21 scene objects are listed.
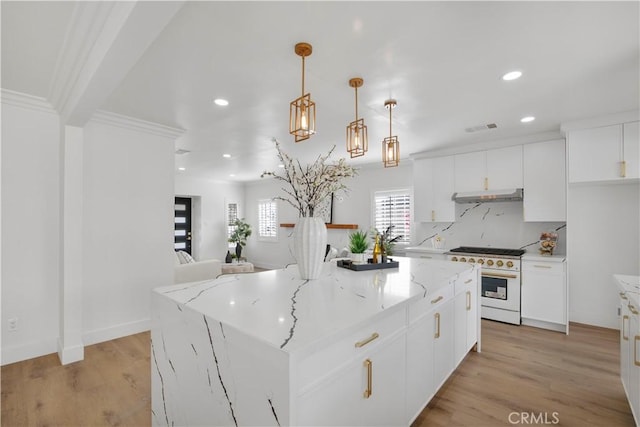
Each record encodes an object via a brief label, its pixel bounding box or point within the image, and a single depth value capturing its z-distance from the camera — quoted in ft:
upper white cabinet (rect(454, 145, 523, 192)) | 13.92
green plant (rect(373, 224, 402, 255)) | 9.05
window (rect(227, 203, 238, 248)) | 28.37
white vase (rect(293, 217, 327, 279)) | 6.64
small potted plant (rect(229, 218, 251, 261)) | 27.50
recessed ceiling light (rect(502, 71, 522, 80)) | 7.87
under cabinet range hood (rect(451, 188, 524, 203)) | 13.63
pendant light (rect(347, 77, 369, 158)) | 7.67
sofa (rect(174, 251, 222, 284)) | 13.88
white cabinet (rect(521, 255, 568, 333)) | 12.24
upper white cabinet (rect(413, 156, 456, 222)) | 15.89
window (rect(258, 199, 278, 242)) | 27.68
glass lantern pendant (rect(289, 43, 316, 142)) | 6.14
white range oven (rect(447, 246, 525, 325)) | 13.07
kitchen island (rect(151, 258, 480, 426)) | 3.52
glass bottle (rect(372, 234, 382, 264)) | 8.71
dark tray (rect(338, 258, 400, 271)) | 8.18
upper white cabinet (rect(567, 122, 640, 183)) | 10.84
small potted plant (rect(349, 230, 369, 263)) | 8.61
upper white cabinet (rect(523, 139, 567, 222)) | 12.80
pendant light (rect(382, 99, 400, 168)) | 8.81
